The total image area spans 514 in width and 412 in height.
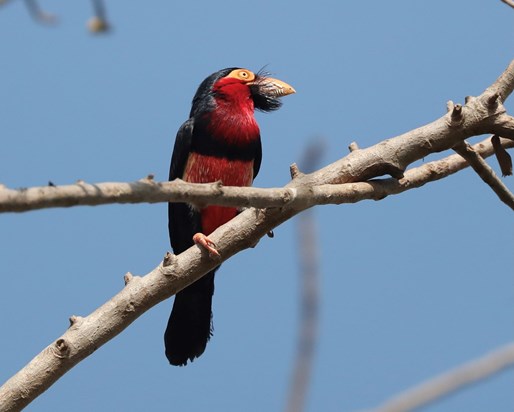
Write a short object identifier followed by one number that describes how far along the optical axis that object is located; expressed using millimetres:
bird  9617
